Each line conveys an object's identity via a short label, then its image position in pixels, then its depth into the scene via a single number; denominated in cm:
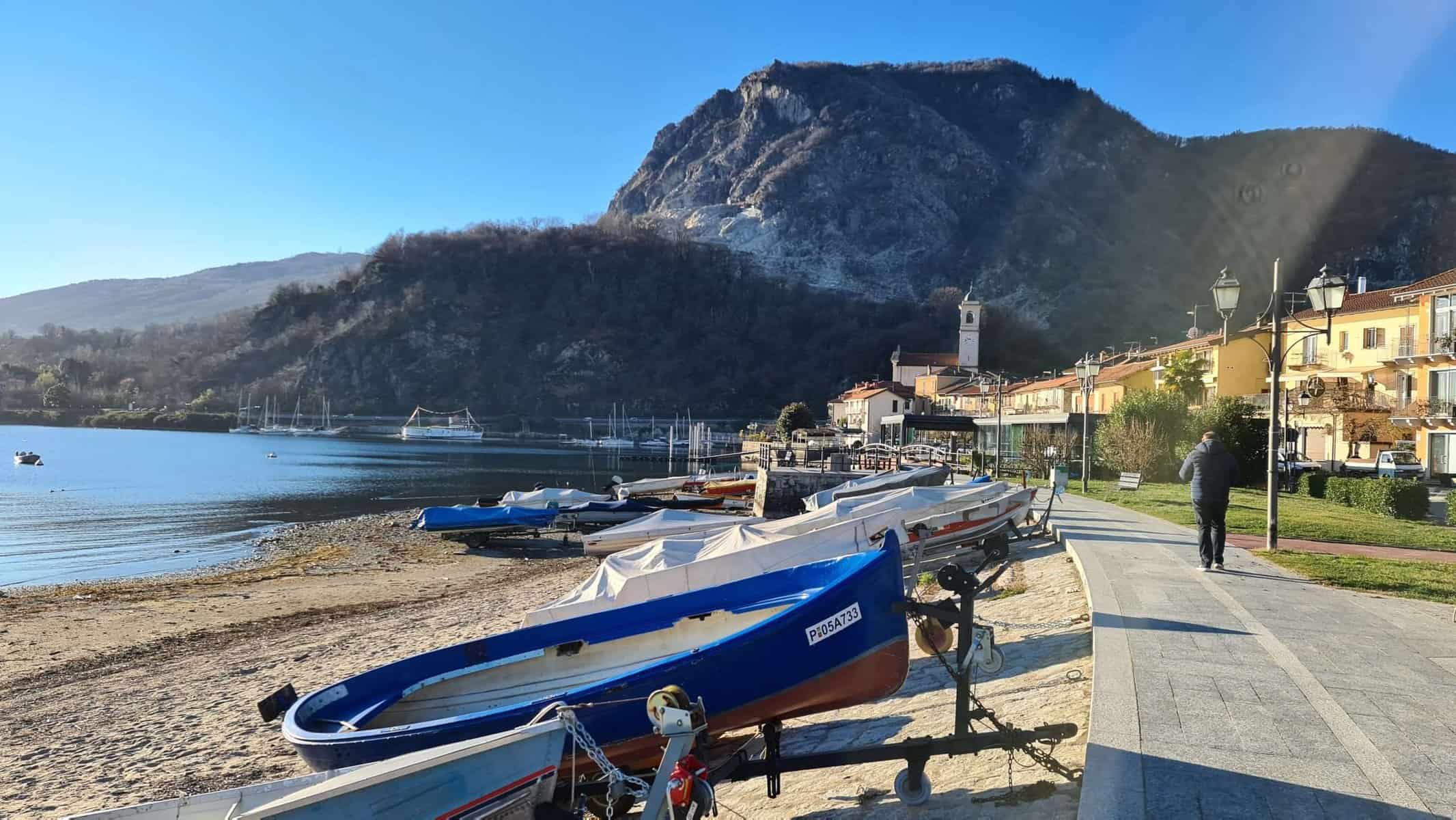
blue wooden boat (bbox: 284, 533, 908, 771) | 587
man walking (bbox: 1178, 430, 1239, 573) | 1026
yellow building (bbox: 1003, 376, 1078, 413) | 5228
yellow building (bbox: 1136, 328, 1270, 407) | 4494
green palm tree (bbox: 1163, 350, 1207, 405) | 4059
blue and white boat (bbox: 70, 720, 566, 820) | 434
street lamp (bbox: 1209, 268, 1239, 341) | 1267
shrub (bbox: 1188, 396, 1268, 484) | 2905
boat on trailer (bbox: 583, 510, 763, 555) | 2378
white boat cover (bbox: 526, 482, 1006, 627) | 1141
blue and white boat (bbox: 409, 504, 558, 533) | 2959
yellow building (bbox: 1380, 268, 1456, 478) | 3569
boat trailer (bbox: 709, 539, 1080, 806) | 496
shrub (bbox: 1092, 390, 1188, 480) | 3259
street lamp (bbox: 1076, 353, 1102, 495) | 2975
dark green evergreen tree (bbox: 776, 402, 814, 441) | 7775
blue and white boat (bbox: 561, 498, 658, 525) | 3166
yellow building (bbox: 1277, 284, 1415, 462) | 3906
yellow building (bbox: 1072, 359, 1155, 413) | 4978
